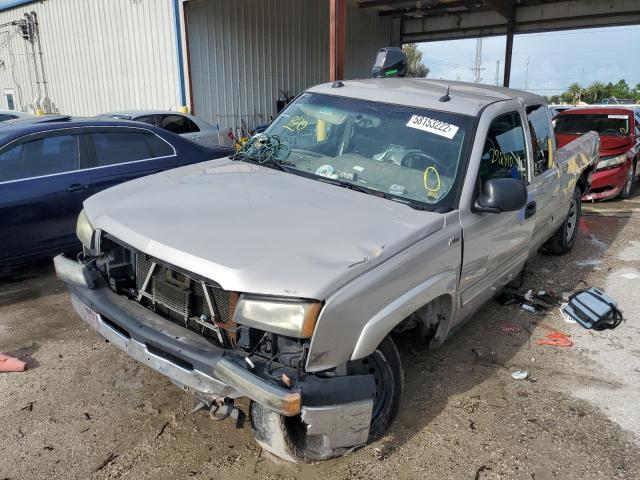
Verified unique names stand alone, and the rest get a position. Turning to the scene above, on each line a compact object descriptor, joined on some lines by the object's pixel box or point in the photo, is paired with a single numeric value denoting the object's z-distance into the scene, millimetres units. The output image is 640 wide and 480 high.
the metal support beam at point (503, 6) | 14328
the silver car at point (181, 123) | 9484
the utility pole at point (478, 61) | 51594
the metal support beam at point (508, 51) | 16094
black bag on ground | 4336
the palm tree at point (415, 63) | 41019
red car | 9211
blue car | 4582
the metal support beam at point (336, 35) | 8312
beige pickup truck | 2172
